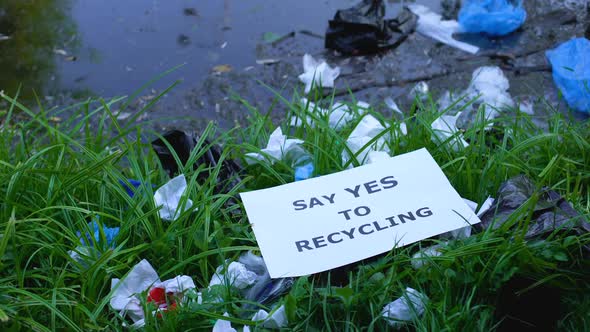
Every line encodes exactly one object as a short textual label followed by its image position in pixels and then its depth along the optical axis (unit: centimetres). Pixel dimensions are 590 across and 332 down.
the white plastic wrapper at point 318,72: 358
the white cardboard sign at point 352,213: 197
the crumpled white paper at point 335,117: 264
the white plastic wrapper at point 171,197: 214
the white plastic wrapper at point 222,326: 176
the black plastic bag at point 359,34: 387
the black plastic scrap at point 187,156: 234
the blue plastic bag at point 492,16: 393
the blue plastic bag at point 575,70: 325
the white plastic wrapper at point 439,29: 393
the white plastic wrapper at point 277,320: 178
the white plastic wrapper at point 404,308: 179
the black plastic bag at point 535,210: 186
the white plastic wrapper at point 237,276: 192
